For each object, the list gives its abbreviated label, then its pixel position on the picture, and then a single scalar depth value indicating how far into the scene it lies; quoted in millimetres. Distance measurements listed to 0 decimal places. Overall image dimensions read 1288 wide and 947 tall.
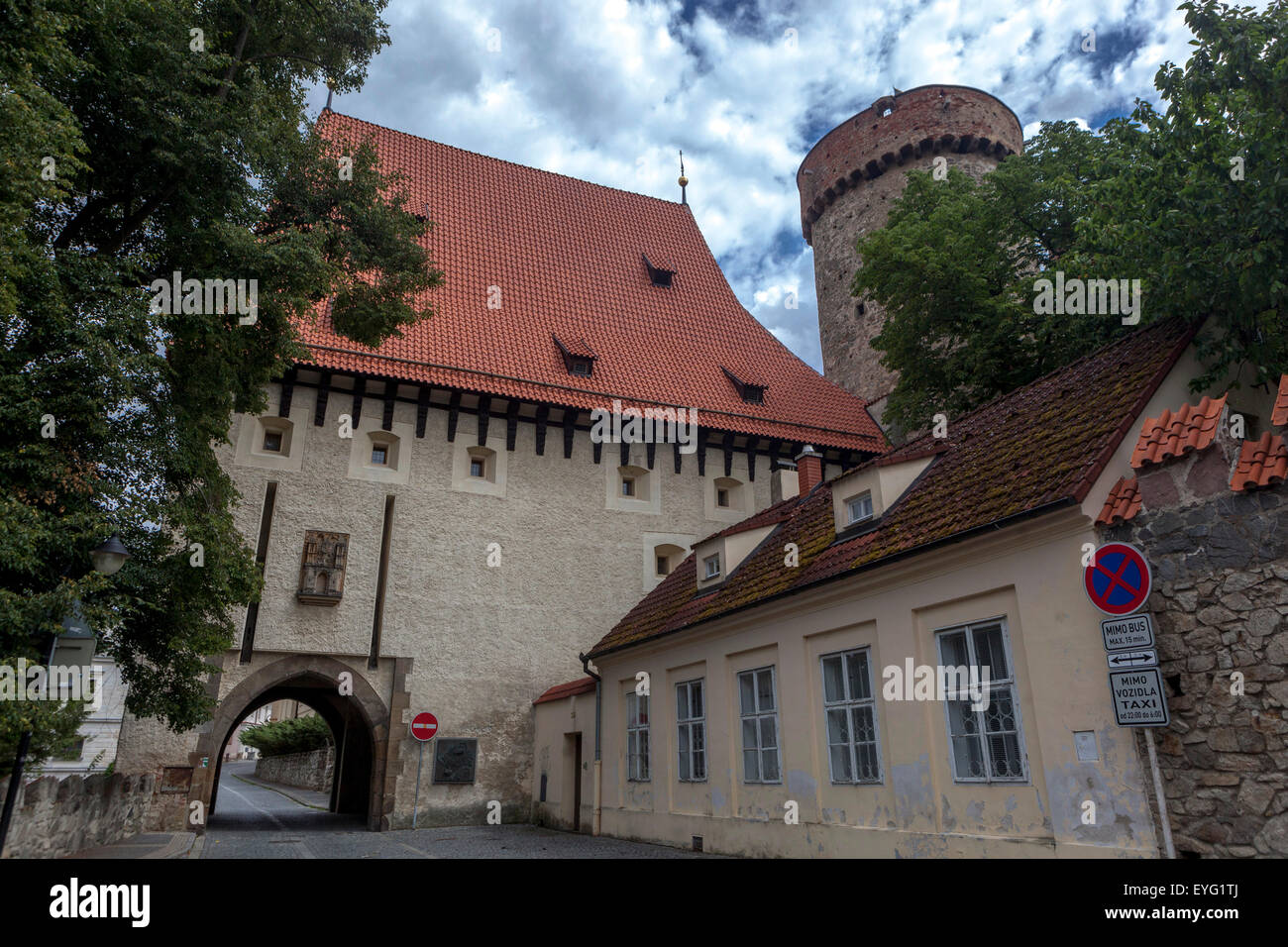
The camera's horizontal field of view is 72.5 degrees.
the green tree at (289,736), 35622
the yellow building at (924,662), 7121
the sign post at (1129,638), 5770
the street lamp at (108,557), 7945
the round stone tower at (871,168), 26531
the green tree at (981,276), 16797
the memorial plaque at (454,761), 16531
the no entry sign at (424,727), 15906
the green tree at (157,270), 7965
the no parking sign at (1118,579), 5727
